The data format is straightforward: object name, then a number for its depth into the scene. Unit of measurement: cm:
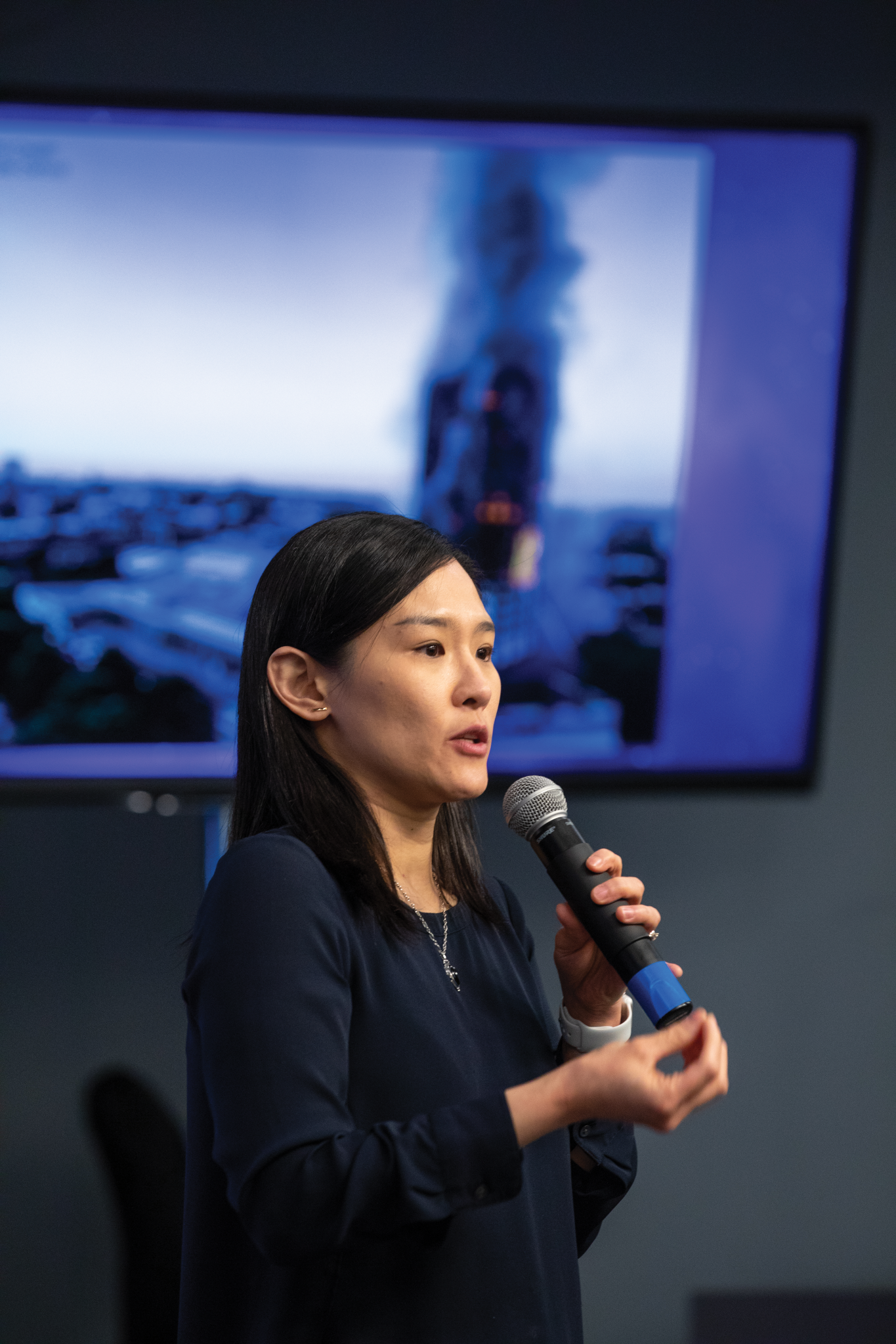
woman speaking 298
